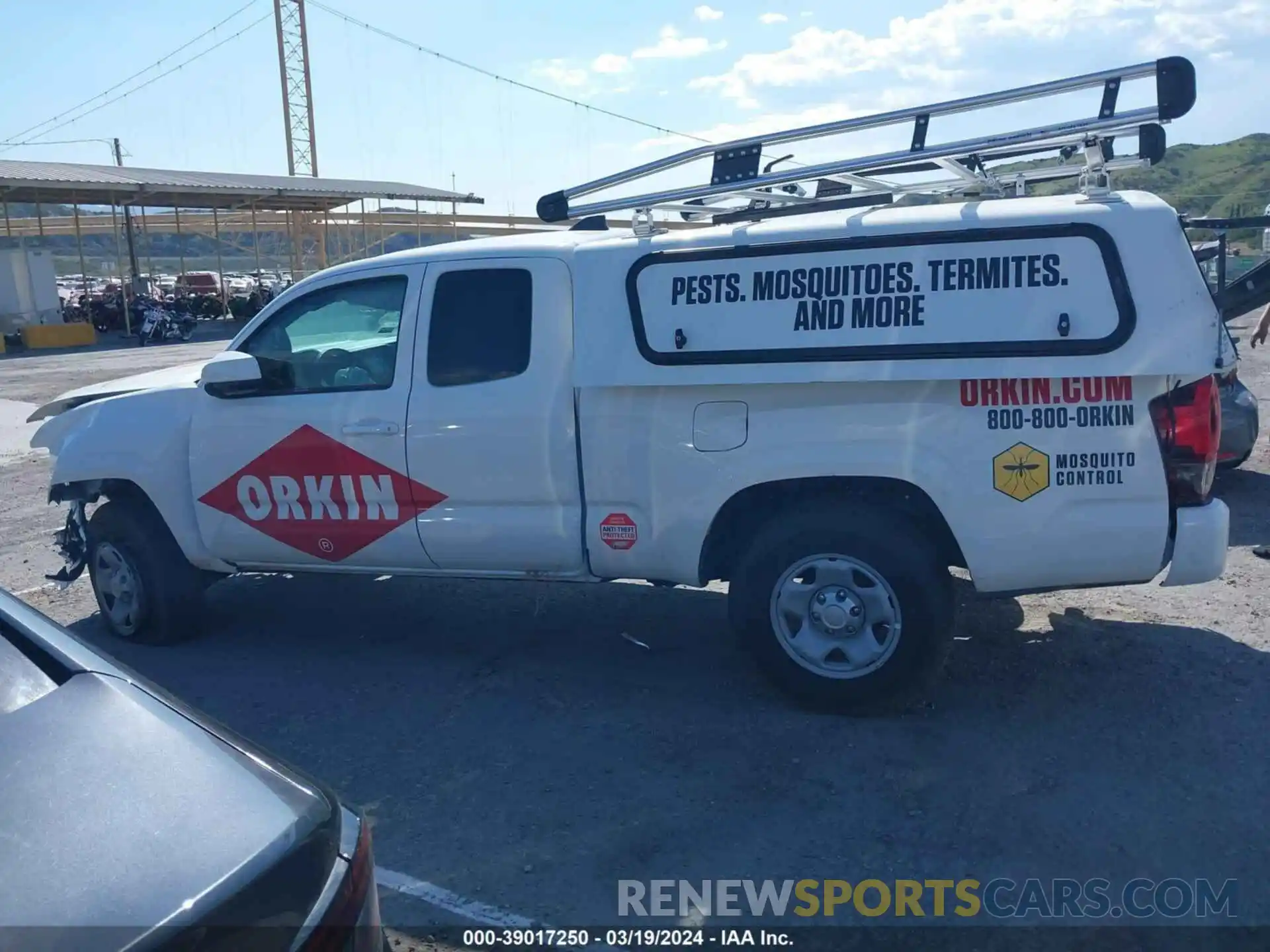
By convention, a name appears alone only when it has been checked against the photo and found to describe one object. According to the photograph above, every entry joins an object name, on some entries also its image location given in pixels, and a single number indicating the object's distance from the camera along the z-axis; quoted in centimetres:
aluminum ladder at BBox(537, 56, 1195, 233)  440
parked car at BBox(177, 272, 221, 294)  4256
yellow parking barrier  3027
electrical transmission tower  8544
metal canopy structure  2906
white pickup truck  434
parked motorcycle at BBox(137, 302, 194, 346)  3059
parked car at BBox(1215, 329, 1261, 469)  834
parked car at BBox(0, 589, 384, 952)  178
